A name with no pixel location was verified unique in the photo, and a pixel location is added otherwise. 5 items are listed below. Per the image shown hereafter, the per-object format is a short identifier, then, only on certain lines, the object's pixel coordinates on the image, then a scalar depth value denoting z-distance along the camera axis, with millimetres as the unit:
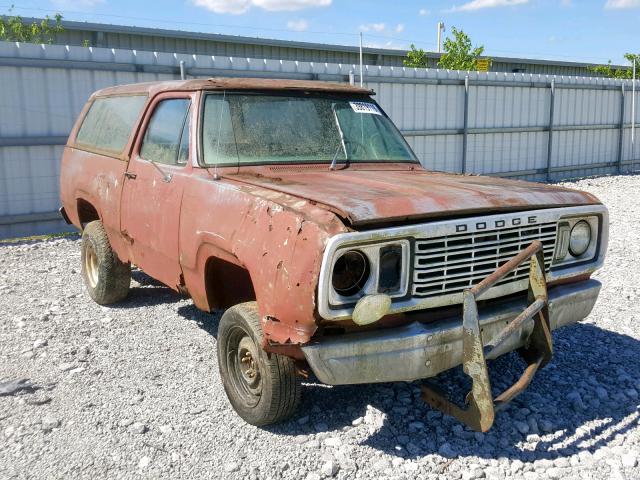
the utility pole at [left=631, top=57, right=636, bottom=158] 17938
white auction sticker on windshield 4539
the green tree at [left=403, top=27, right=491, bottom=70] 22656
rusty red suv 2867
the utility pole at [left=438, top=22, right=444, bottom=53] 35944
